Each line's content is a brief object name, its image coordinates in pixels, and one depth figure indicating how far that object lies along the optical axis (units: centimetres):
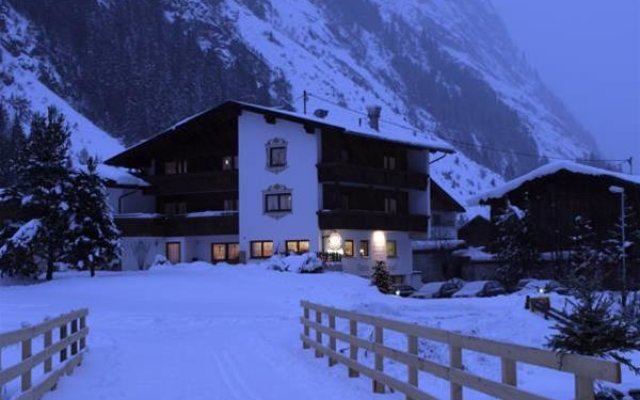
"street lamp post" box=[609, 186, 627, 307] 4224
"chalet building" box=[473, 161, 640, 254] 5119
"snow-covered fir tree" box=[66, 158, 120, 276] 3994
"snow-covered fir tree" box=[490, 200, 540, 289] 4950
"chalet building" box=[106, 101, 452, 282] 5050
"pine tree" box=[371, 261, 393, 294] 4062
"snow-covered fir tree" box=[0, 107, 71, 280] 3891
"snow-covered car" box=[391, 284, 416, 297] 4754
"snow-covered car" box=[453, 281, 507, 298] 4553
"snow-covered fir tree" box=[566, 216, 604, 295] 4559
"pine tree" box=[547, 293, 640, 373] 1138
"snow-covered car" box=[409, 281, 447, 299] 4892
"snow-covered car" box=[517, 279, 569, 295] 3497
